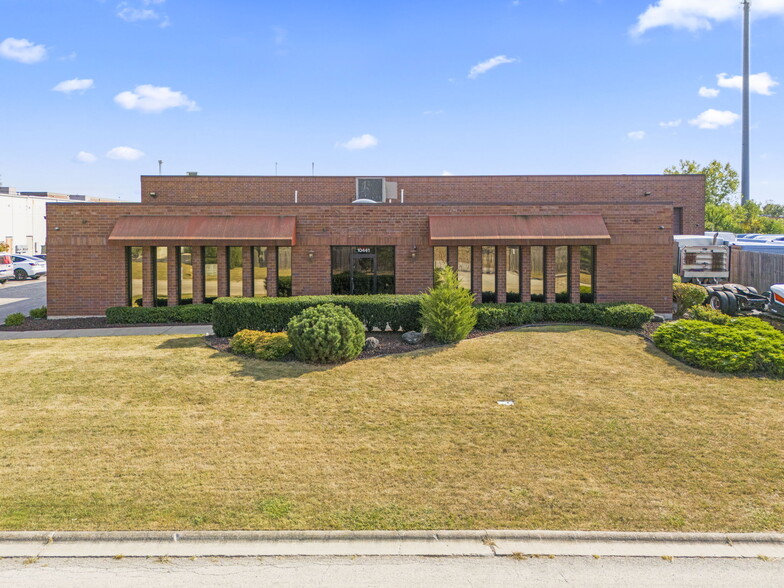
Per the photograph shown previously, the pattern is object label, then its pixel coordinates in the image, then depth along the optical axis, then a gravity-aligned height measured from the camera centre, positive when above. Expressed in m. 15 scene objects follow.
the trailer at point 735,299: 20.31 -0.97
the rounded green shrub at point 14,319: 18.78 -1.51
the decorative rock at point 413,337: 14.85 -1.67
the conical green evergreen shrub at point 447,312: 14.55 -1.00
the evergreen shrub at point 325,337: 12.67 -1.41
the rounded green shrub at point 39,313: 20.02 -1.38
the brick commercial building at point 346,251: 19.20 +0.70
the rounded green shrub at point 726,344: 12.38 -1.64
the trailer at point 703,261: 24.03 +0.43
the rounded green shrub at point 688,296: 18.81 -0.78
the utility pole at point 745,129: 45.95 +11.44
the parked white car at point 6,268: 38.88 +0.30
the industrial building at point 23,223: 55.62 +4.92
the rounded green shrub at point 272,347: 13.34 -1.71
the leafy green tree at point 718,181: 48.06 +7.39
